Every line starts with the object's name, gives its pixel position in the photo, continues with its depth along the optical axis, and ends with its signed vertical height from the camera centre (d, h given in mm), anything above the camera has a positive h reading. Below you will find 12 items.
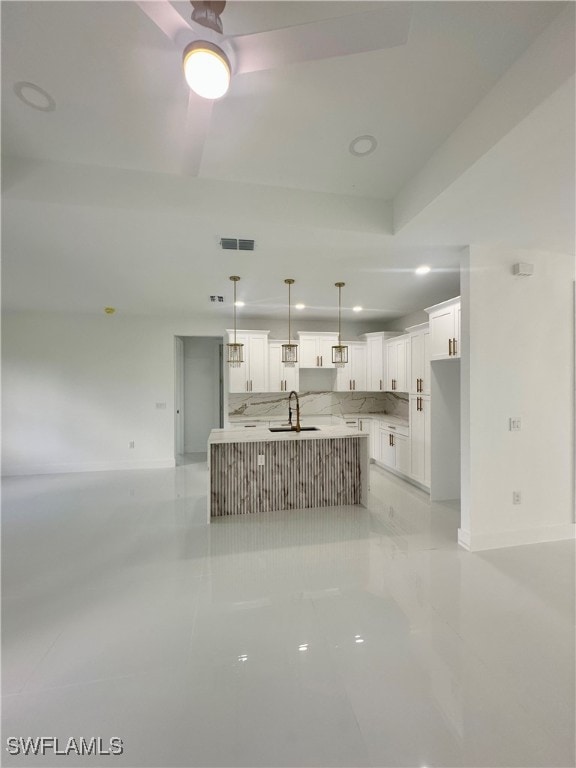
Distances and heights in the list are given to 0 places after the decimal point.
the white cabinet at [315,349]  6055 +663
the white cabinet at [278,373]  5910 +183
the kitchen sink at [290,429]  4182 -647
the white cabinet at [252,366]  5734 +311
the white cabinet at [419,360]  4379 +322
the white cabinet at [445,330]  3658 +649
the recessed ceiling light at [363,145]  1885 +1490
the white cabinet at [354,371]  6250 +227
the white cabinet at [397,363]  5141 +335
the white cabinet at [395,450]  4902 -1163
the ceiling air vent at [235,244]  2676 +1237
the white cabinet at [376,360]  5910 +427
